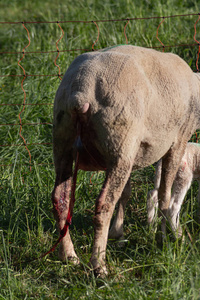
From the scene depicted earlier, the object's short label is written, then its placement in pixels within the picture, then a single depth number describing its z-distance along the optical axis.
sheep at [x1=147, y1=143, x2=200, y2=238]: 8.73
